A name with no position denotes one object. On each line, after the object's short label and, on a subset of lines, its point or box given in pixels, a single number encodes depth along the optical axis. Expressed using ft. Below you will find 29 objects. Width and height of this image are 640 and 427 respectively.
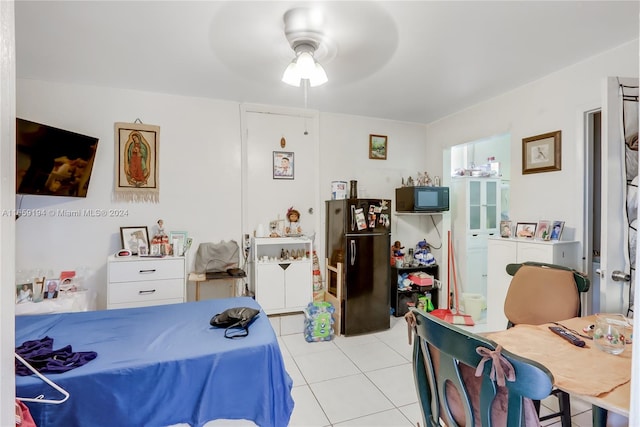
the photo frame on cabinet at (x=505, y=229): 10.33
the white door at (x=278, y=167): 12.45
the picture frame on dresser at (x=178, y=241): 10.81
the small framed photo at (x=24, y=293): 8.61
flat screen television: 8.19
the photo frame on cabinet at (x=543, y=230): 9.06
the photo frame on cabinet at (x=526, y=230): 9.68
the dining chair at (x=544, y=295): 6.49
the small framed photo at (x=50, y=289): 9.11
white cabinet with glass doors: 13.58
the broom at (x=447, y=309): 12.33
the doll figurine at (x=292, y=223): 12.85
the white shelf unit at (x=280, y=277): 11.70
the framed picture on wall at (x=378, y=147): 14.21
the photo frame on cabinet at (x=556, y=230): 8.82
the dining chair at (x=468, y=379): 2.84
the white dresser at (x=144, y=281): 9.58
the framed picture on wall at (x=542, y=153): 9.32
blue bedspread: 4.62
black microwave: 13.07
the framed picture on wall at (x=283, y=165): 12.80
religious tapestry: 10.87
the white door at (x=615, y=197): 5.91
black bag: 6.30
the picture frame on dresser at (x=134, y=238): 10.67
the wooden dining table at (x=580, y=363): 3.46
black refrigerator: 11.28
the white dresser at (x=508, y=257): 8.54
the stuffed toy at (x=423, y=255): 13.93
